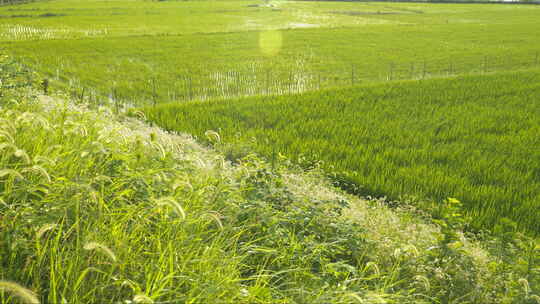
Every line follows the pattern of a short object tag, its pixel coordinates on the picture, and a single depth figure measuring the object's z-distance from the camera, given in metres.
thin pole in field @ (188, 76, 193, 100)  14.41
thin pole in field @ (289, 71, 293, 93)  15.87
